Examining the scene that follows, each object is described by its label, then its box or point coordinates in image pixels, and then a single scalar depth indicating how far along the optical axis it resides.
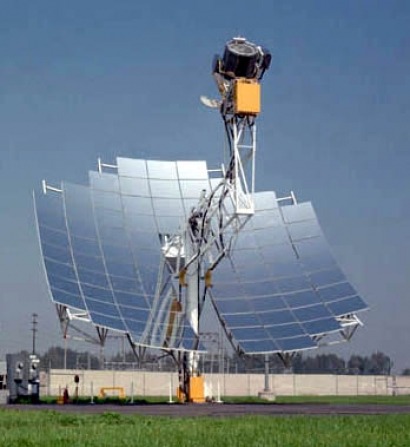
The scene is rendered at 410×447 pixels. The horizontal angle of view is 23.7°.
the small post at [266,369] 42.27
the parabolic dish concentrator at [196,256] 39.22
